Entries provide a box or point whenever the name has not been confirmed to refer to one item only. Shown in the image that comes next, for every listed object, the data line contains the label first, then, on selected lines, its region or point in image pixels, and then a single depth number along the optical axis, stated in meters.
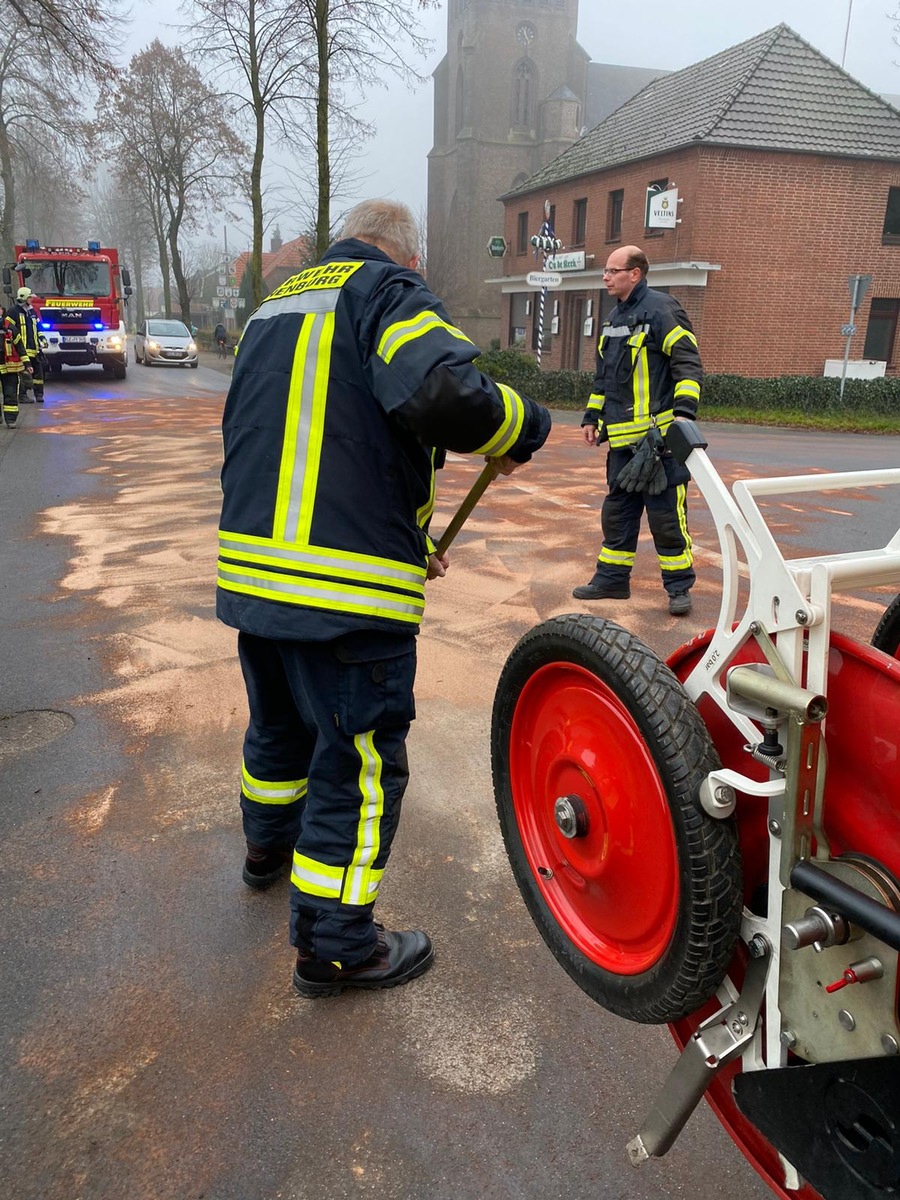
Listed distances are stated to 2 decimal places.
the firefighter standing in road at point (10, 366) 14.31
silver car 32.25
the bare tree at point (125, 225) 57.77
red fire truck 23.55
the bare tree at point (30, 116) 15.54
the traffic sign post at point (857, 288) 17.50
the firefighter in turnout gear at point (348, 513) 2.08
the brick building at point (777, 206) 22.75
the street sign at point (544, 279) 19.94
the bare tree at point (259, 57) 21.22
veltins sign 22.70
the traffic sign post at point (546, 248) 20.00
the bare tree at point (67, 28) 12.66
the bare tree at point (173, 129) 37.09
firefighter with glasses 5.45
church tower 46.97
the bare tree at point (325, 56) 19.33
